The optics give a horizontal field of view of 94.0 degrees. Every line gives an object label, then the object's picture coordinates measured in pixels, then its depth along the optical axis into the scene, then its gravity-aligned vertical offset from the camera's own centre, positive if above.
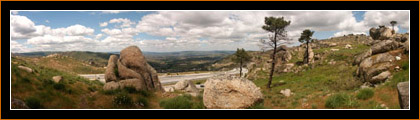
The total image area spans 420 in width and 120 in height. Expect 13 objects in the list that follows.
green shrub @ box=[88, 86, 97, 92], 13.69 -2.15
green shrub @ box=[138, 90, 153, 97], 14.32 -2.56
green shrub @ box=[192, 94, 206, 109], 10.29 -2.52
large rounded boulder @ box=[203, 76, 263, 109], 9.19 -1.67
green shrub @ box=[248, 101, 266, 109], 9.03 -2.22
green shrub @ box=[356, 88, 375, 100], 9.72 -1.75
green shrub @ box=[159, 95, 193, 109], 10.34 -2.45
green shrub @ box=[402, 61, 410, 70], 14.09 -0.46
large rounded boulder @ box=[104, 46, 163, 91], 15.57 -1.23
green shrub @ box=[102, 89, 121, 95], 12.86 -2.23
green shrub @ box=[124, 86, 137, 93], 14.52 -2.29
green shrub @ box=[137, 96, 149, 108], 11.91 -2.65
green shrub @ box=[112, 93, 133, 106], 10.46 -2.29
